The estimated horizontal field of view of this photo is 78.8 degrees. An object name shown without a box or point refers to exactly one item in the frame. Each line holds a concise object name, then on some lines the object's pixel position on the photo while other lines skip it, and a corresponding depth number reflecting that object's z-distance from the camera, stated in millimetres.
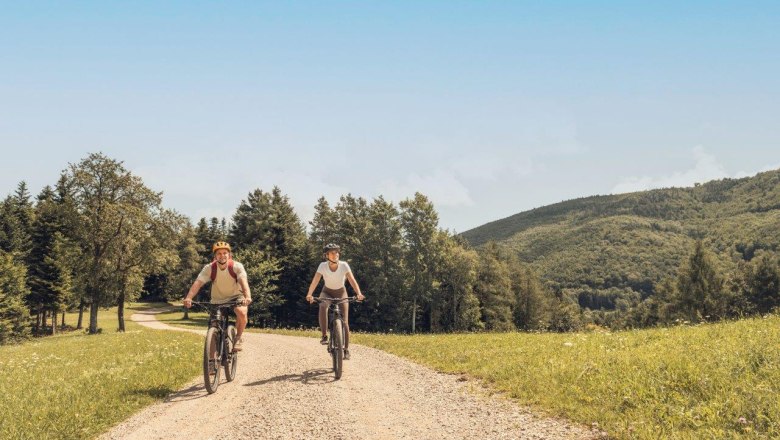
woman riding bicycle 12484
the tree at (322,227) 69062
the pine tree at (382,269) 60031
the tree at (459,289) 63438
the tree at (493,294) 71000
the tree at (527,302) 88938
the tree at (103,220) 44562
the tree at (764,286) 74688
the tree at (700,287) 68438
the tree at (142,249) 45406
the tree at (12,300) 50250
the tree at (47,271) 58938
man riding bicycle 11195
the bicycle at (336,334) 11586
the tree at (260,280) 56406
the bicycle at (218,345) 10367
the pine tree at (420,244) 59969
